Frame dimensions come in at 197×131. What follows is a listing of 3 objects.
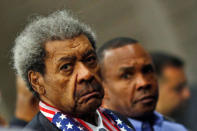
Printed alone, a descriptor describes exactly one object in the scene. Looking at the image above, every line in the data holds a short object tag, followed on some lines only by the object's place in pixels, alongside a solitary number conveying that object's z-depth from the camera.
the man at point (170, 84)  12.49
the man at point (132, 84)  8.39
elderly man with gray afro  6.39
